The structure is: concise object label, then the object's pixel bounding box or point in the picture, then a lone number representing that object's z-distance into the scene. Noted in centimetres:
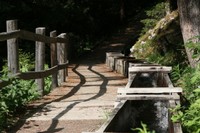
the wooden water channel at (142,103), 465
